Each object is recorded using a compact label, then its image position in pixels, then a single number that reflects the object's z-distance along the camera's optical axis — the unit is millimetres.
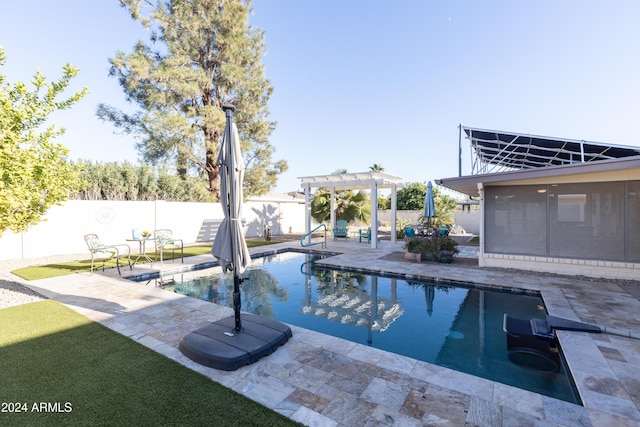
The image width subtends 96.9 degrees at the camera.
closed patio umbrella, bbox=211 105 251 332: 3689
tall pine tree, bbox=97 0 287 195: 14383
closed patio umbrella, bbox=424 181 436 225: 12977
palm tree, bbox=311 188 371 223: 17109
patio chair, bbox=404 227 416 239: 13716
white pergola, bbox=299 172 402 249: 12945
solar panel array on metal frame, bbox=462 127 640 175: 11117
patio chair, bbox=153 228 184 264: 8414
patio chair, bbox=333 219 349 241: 14578
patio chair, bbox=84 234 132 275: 7468
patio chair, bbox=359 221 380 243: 14857
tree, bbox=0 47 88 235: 5062
